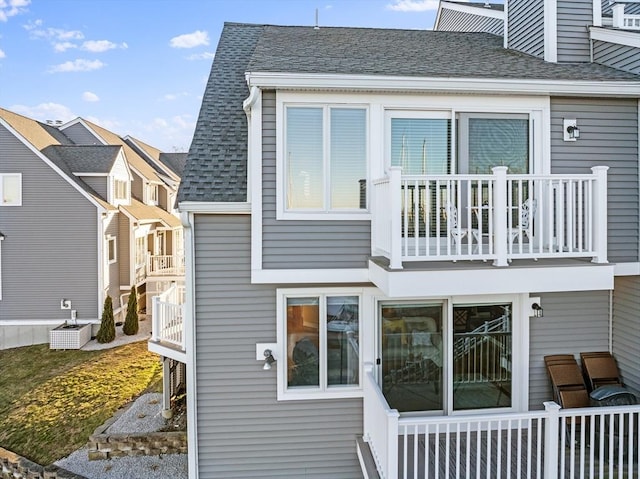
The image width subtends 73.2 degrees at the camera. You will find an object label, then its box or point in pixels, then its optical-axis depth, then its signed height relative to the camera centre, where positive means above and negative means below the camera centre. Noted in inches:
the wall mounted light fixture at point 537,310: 239.7 -40.1
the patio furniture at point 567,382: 229.6 -79.2
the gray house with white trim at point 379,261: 215.0 -11.1
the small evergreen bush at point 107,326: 601.9 -122.0
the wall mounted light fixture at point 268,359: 224.5 -63.1
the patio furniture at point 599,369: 241.1 -73.8
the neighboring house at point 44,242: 609.0 -4.3
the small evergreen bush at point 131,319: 630.5 -117.4
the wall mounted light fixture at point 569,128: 235.8 +60.3
